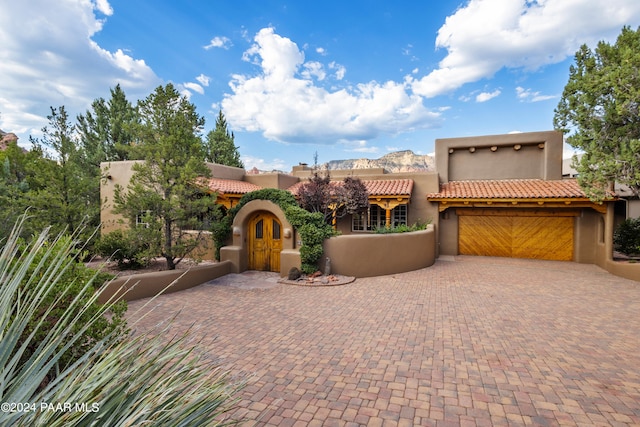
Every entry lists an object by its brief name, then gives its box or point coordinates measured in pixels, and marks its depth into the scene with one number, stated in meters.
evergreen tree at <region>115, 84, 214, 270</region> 10.06
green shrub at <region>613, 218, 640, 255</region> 14.19
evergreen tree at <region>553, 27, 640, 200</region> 10.66
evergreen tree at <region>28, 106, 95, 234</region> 10.00
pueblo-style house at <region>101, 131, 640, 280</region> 12.06
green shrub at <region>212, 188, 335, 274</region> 11.24
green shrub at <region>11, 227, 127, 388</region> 3.22
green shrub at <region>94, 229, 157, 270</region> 9.95
